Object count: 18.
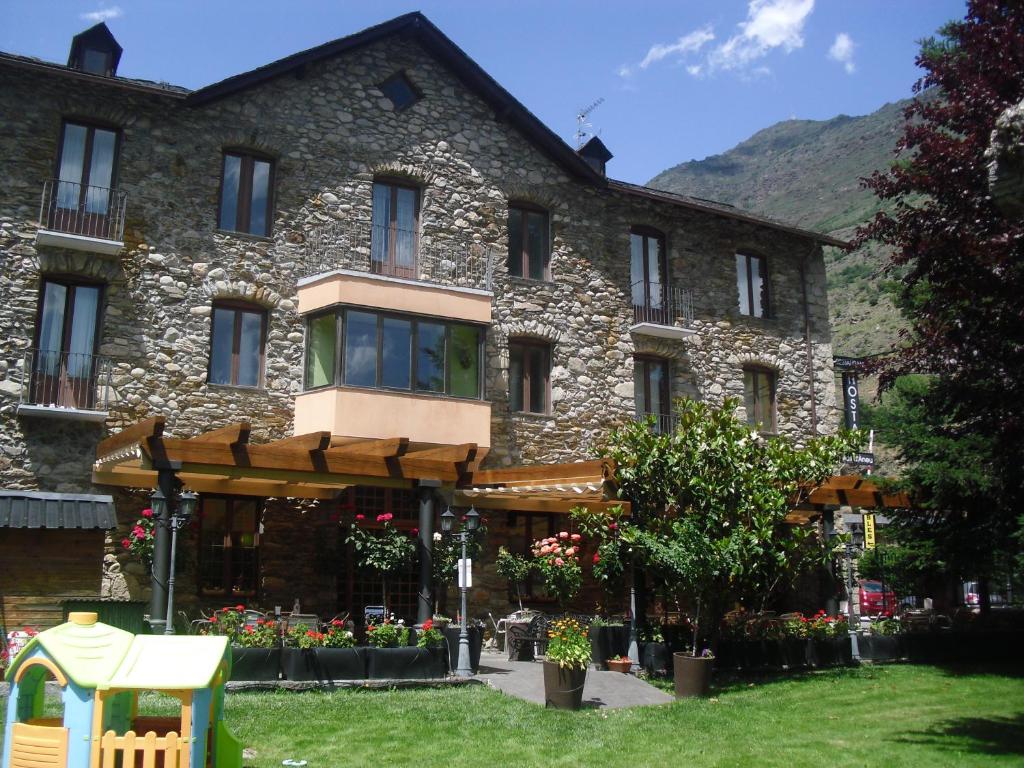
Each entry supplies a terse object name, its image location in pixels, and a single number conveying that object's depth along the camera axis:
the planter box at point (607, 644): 14.60
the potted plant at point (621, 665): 14.31
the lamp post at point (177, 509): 12.24
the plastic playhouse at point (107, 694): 6.02
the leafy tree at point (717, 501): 13.46
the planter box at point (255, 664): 11.39
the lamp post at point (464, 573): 13.13
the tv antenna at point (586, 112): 23.75
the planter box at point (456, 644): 13.95
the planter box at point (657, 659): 14.15
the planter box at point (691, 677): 12.44
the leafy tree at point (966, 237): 8.90
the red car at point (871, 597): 28.54
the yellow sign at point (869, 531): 17.88
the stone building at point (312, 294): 15.48
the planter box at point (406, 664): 12.25
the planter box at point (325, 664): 11.73
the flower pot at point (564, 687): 11.27
